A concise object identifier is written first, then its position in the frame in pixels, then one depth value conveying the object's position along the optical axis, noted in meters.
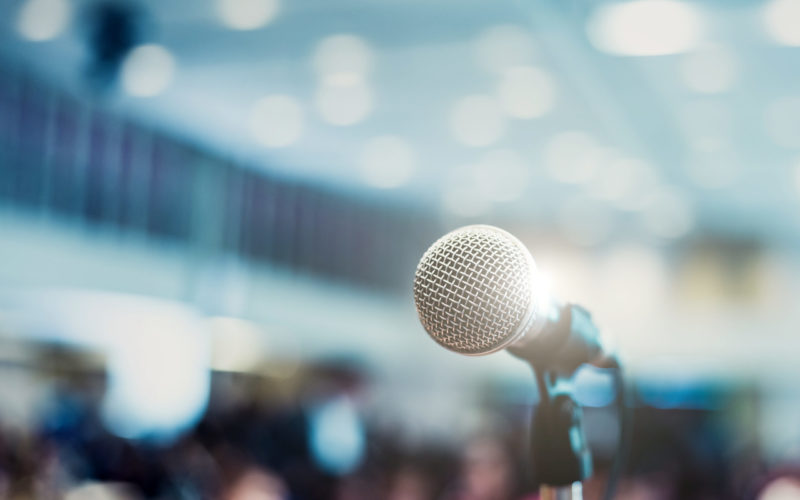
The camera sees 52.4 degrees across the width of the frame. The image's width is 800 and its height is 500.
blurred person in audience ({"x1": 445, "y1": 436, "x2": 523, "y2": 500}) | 4.42
